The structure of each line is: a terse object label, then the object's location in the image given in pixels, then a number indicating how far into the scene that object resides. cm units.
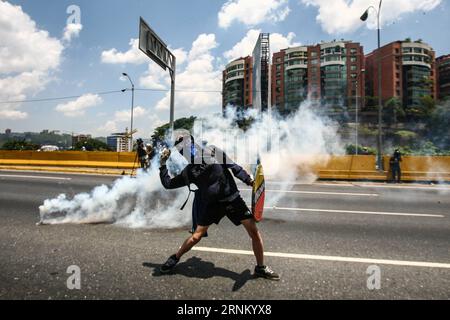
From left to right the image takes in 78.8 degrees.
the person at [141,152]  1188
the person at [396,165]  1352
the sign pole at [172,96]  1040
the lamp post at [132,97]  3200
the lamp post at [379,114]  1436
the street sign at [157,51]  973
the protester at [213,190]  322
